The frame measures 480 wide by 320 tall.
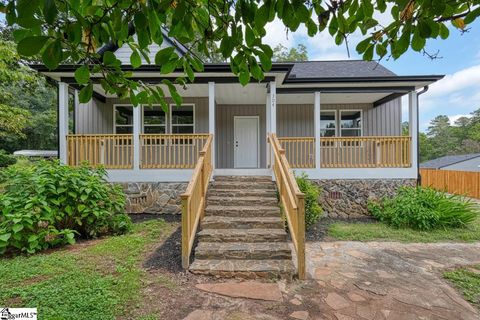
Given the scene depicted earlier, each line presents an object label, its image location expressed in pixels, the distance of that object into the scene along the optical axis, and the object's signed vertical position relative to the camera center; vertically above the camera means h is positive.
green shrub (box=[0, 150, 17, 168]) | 12.48 -0.11
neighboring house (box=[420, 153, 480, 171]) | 21.89 -0.67
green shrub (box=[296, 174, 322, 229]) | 6.16 -1.09
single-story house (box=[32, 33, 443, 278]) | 4.44 +0.25
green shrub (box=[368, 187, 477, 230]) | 6.25 -1.29
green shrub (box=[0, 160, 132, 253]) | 4.28 -0.85
